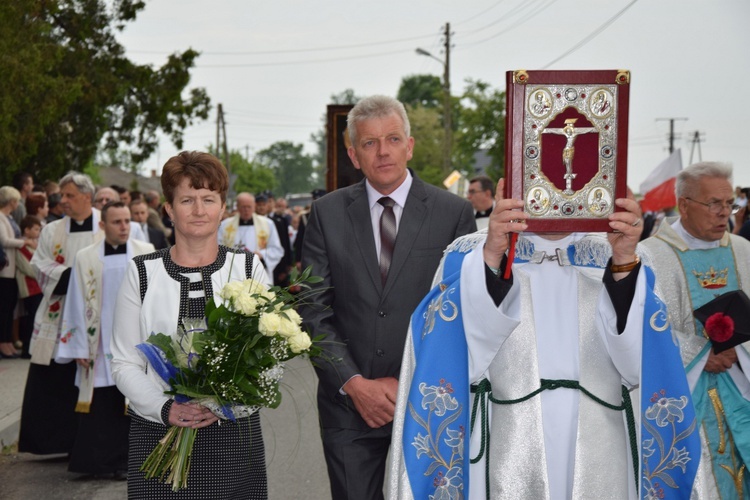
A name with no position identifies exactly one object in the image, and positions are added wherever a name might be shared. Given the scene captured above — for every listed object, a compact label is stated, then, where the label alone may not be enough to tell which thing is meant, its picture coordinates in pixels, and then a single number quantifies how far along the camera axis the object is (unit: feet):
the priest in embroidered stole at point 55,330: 26.84
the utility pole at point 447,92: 138.41
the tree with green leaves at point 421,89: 341.21
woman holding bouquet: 13.43
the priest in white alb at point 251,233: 49.44
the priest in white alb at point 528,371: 12.23
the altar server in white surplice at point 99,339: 24.79
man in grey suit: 15.05
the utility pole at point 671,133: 250.39
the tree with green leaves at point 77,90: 48.24
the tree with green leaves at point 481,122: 160.97
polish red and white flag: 65.77
